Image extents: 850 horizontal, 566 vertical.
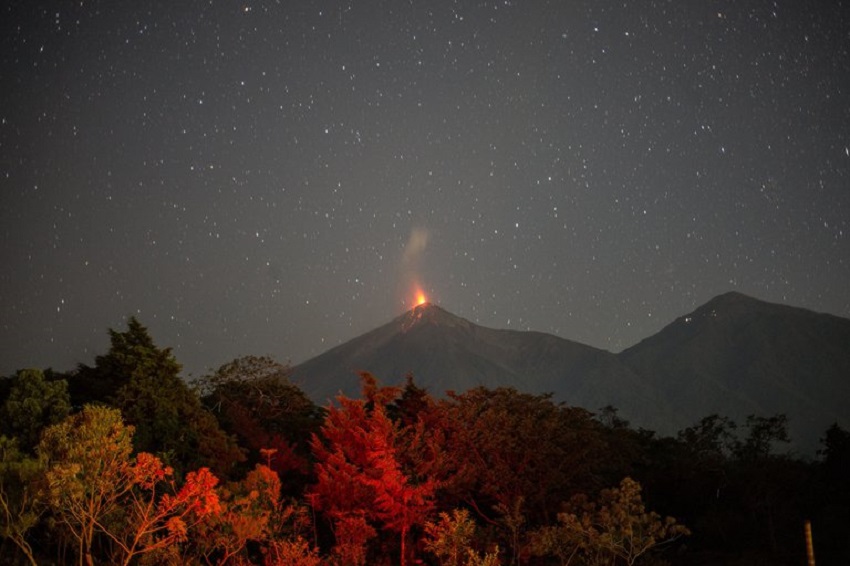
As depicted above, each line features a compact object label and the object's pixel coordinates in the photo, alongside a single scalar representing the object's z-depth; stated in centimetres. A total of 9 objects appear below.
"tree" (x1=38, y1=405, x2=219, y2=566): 1551
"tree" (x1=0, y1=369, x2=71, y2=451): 2414
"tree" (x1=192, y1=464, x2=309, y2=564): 1978
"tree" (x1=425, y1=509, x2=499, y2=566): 1788
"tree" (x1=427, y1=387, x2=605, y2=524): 2634
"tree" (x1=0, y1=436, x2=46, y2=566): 1738
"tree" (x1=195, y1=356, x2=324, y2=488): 3756
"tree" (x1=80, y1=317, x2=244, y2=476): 2706
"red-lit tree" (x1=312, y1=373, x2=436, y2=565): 2339
